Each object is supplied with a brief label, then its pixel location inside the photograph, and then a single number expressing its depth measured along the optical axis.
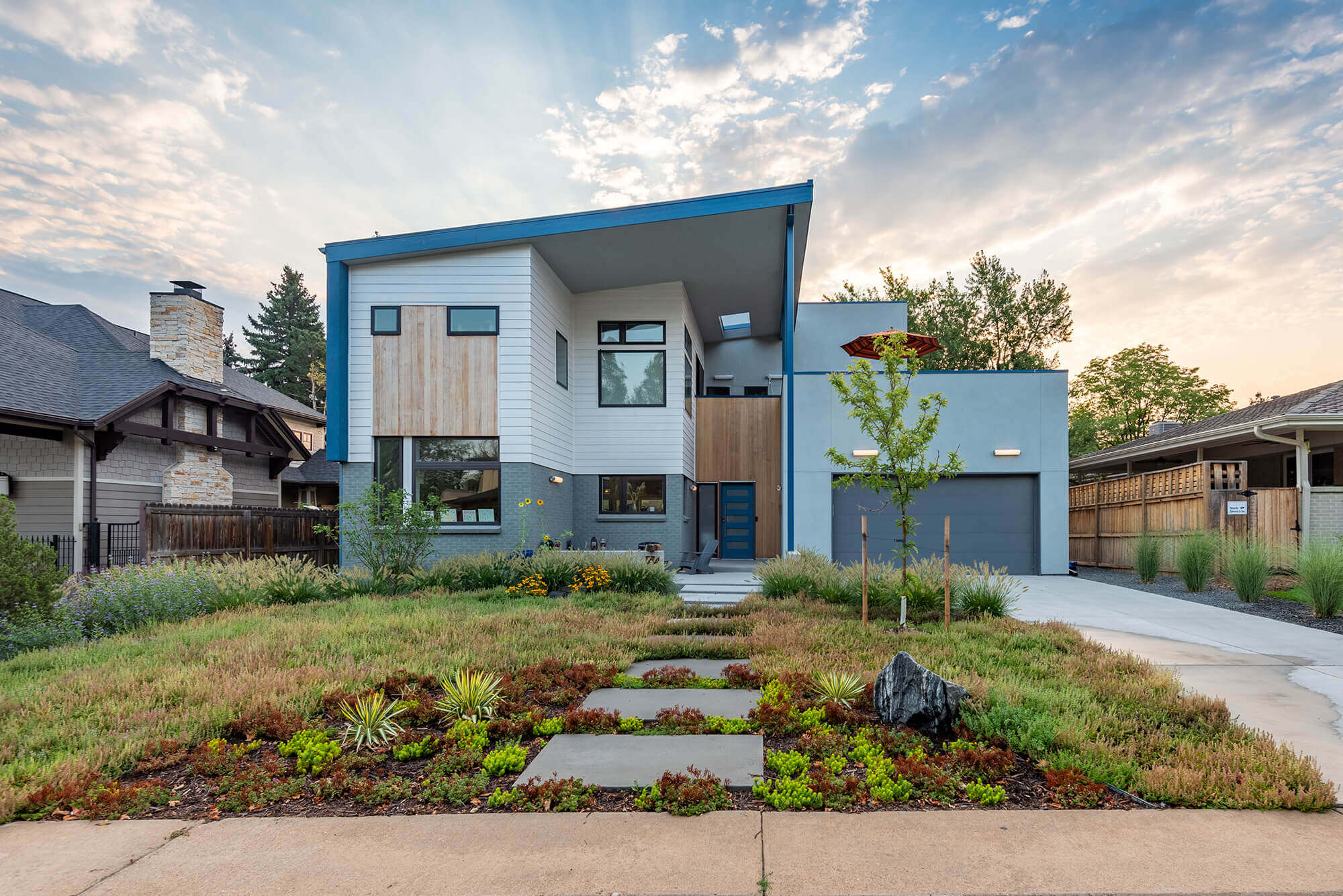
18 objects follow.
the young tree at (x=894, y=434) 7.11
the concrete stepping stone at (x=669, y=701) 4.31
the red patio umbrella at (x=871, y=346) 11.73
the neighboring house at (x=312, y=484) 21.66
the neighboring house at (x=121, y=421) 12.87
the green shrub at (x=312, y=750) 3.46
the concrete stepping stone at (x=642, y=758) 3.32
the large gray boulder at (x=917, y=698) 3.88
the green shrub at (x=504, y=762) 3.41
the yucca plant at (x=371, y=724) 3.79
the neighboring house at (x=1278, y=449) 12.36
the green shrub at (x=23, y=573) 6.46
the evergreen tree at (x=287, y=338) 39.22
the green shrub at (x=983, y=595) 7.52
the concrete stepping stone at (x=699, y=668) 5.30
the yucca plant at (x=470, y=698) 4.17
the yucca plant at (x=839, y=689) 4.36
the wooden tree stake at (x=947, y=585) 6.66
